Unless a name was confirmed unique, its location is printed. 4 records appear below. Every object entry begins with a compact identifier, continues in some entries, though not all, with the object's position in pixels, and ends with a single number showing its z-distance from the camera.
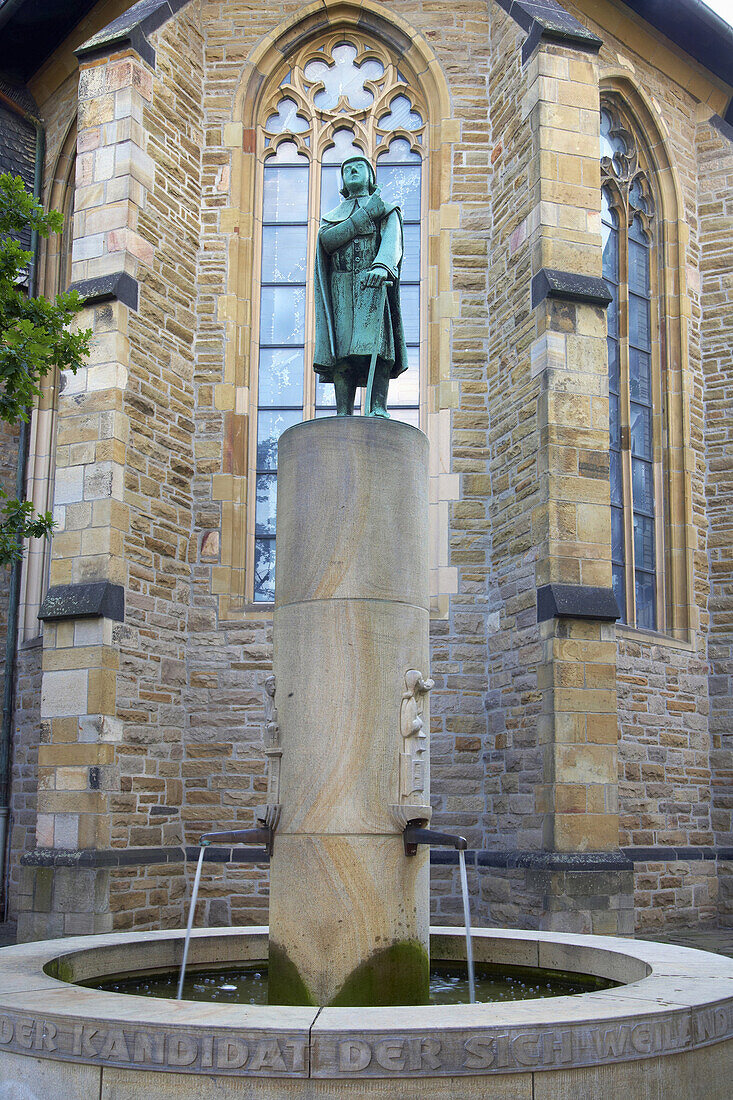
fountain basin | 3.70
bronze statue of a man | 5.94
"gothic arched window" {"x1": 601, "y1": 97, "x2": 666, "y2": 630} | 12.77
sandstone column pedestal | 5.12
